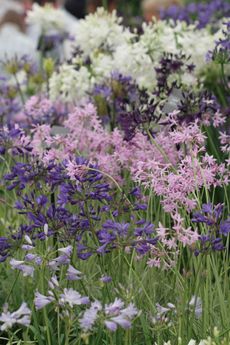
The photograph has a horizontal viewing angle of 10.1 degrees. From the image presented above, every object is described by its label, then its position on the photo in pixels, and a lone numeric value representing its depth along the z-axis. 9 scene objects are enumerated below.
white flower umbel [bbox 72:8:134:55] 6.42
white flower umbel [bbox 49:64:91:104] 6.12
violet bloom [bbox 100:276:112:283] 3.26
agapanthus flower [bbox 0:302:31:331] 2.82
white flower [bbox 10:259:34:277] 3.16
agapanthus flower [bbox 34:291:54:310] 2.97
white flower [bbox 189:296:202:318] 3.20
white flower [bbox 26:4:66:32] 8.04
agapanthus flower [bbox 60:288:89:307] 2.89
